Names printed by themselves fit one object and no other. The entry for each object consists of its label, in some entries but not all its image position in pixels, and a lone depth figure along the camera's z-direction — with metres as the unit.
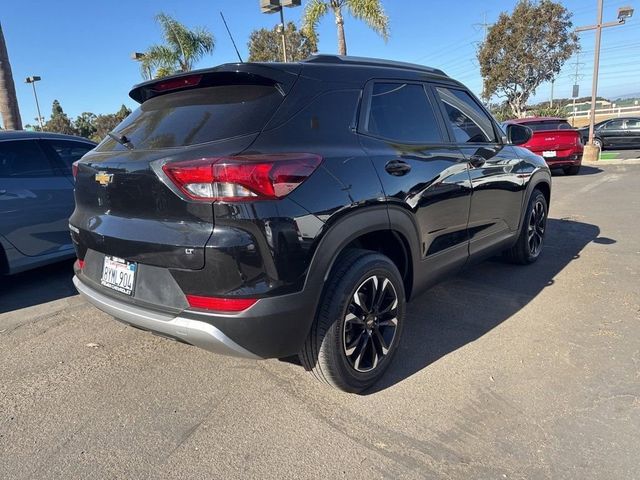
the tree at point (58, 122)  53.78
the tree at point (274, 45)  27.78
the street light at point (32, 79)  25.24
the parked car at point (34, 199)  4.14
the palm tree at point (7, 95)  8.86
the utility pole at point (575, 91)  32.25
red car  11.70
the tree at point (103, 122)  54.51
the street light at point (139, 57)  18.59
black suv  2.09
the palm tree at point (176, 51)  18.88
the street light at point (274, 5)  9.67
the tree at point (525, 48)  26.45
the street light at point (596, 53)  15.60
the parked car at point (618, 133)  19.00
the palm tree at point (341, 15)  13.57
